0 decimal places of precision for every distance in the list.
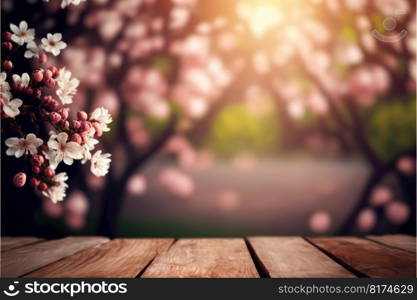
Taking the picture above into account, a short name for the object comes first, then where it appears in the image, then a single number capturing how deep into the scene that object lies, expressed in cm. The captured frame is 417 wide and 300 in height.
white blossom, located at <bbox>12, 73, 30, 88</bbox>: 103
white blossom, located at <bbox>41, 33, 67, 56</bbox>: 112
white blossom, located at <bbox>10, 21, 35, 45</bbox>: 111
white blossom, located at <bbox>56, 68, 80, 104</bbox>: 107
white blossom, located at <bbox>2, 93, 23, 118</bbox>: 100
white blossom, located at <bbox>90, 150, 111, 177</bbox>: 109
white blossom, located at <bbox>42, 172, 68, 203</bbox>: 111
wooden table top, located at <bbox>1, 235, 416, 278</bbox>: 112
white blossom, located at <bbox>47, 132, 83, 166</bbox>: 104
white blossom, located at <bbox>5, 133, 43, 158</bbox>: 105
